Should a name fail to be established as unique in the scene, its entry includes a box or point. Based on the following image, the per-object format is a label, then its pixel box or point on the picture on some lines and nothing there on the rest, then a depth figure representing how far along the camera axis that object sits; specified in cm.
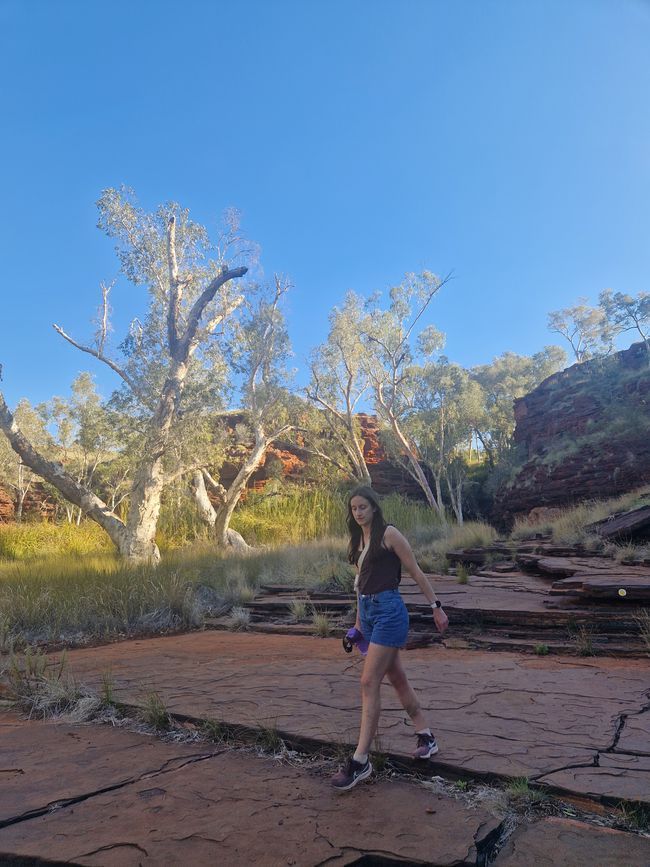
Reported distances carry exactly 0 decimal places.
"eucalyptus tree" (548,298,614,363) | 4038
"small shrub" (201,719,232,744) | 370
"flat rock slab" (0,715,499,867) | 230
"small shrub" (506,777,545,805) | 260
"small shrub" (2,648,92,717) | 454
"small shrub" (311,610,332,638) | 722
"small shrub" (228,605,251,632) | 813
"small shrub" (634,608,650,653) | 525
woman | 295
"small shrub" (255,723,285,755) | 347
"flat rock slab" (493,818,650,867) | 213
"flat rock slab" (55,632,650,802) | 312
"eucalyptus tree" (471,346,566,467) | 2811
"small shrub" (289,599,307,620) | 804
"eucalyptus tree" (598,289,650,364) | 2853
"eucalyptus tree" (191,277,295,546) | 1931
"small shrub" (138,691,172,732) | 397
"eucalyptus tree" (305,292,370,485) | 2491
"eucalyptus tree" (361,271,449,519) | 2420
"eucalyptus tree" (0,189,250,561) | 1369
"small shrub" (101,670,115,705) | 440
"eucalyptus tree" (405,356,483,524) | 2536
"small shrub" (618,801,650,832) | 239
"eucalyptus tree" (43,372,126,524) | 1948
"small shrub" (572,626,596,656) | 544
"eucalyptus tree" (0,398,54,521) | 2347
